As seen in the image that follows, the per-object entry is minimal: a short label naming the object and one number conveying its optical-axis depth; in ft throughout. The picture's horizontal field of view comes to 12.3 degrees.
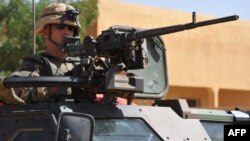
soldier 24.62
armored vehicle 22.58
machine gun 23.03
